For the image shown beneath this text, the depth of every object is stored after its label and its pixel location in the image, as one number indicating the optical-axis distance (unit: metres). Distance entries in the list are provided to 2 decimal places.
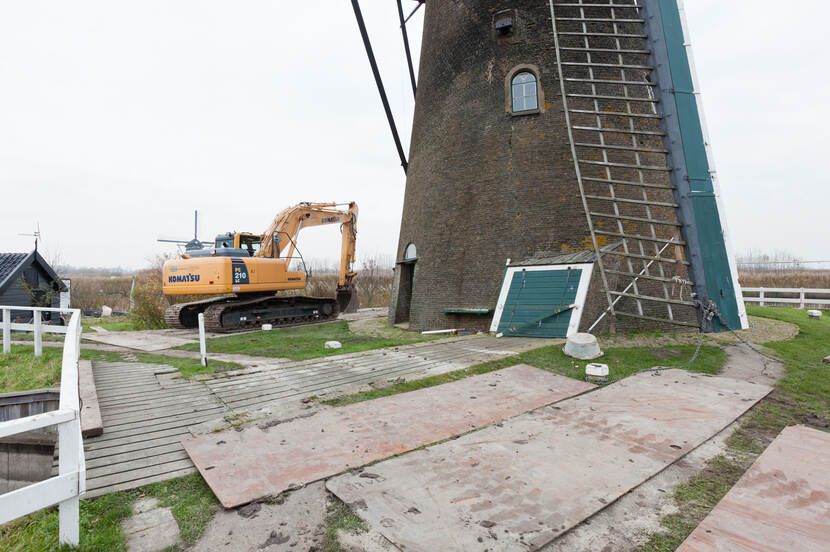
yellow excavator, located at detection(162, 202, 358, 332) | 11.80
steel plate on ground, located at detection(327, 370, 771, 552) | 2.21
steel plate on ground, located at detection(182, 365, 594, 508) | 2.79
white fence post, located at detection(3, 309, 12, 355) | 7.73
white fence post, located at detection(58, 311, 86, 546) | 2.05
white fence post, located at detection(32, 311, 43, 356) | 7.36
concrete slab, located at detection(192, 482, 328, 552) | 2.13
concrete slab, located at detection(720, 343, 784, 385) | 5.23
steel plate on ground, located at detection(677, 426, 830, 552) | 2.06
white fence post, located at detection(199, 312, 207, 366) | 6.05
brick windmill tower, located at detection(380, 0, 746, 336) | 6.11
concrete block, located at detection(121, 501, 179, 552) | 2.17
